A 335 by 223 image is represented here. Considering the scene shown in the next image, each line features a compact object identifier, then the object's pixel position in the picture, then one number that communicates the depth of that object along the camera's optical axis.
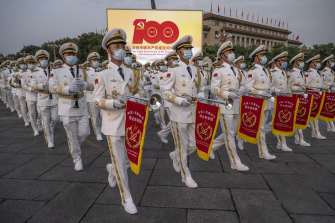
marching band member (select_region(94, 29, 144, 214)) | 3.11
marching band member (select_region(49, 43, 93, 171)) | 4.56
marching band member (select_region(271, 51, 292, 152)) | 5.66
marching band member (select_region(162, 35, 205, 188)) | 3.79
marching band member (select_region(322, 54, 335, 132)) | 8.62
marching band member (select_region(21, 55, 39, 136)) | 7.41
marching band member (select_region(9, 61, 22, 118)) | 10.56
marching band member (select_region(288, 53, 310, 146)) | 6.59
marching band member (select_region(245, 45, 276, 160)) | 5.14
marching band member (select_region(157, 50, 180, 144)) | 6.36
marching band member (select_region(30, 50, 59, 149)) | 6.19
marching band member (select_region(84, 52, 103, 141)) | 7.09
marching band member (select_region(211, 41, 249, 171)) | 4.51
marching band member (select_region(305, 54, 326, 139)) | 7.58
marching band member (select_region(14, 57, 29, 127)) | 9.22
